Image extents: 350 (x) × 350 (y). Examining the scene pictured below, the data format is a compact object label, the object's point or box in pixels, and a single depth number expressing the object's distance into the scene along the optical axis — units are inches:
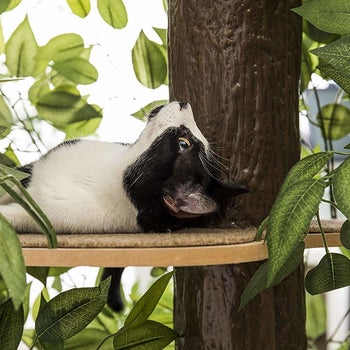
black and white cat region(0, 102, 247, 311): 63.6
